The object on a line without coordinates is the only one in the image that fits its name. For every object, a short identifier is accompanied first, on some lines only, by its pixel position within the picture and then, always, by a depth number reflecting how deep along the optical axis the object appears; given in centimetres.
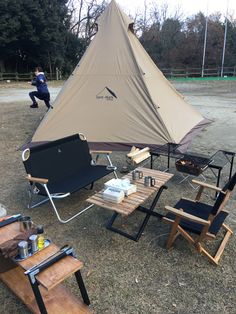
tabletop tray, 226
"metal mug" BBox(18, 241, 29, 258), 226
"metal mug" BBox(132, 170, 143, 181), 377
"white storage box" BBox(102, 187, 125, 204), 321
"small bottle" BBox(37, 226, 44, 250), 241
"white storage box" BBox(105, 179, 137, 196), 332
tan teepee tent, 620
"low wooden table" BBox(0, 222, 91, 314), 206
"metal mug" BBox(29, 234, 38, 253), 234
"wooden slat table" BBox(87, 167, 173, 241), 311
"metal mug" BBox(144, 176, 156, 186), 357
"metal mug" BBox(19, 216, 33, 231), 262
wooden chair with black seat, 271
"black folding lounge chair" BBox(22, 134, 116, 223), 377
